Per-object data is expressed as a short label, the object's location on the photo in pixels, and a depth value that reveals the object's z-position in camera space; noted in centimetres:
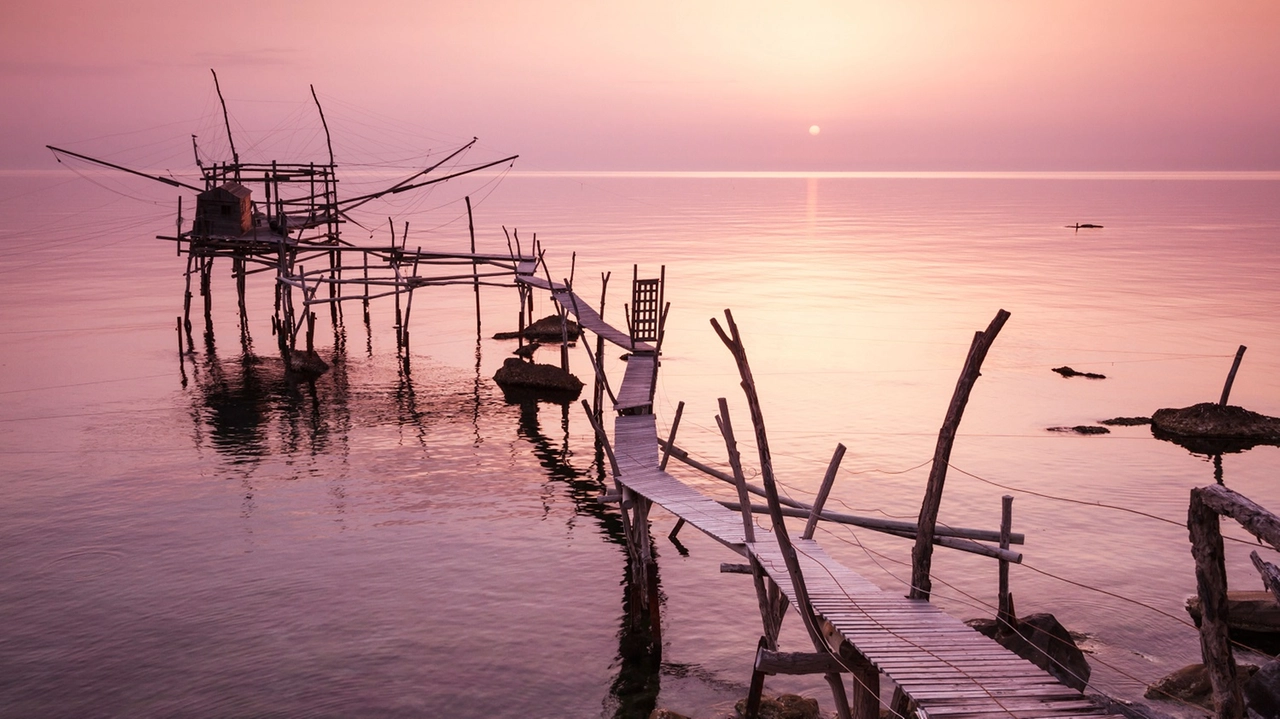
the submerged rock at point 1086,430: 3022
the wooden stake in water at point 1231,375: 2788
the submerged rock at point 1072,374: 3875
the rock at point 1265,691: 1262
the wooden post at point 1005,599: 1482
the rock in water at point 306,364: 3759
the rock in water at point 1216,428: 2877
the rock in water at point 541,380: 3534
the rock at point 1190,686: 1429
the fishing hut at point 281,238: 4009
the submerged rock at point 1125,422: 3098
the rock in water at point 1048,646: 1478
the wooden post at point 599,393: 3200
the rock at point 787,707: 1429
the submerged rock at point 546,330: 4553
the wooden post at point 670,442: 1894
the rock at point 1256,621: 1641
